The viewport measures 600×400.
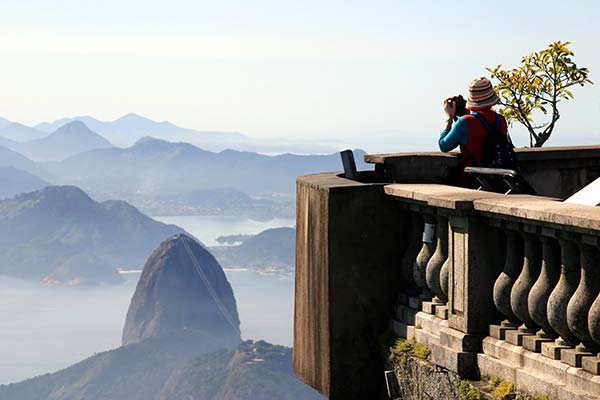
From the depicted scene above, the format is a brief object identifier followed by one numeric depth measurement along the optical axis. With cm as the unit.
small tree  2478
